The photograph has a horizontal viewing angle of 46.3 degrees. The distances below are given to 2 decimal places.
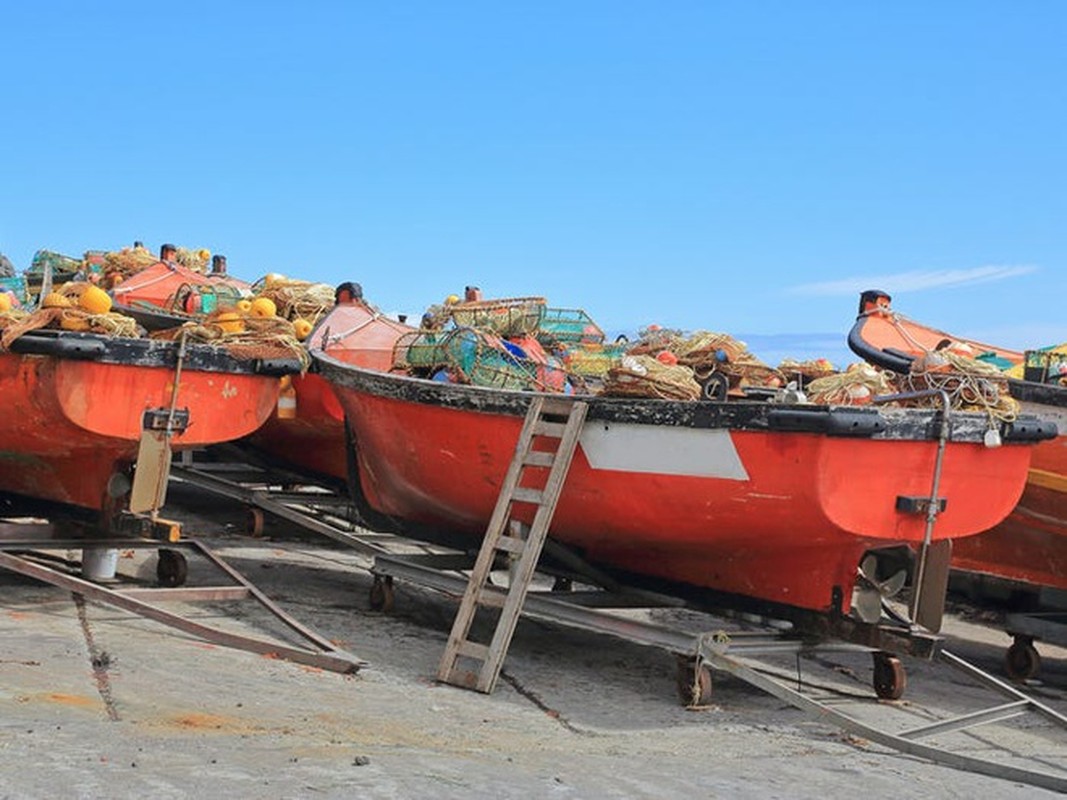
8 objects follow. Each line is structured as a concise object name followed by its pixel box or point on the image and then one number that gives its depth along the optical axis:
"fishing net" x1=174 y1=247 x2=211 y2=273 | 14.98
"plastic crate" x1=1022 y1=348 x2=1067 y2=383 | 7.62
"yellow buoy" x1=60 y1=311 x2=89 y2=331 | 6.82
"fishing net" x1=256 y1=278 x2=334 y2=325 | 10.12
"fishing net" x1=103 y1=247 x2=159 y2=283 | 13.33
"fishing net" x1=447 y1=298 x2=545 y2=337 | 7.84
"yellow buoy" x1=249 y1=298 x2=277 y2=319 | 8.74
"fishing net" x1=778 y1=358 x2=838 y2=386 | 8.41
